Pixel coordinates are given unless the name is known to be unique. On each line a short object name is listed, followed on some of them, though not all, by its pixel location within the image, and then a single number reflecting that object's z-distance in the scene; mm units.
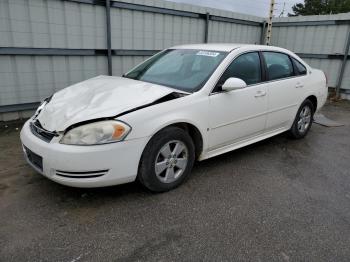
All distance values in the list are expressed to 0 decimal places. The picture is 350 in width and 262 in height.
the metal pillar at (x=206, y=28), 8030
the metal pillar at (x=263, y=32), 10102
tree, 34844
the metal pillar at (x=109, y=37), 6158
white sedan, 2770
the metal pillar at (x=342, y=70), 8461
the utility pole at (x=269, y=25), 9910
